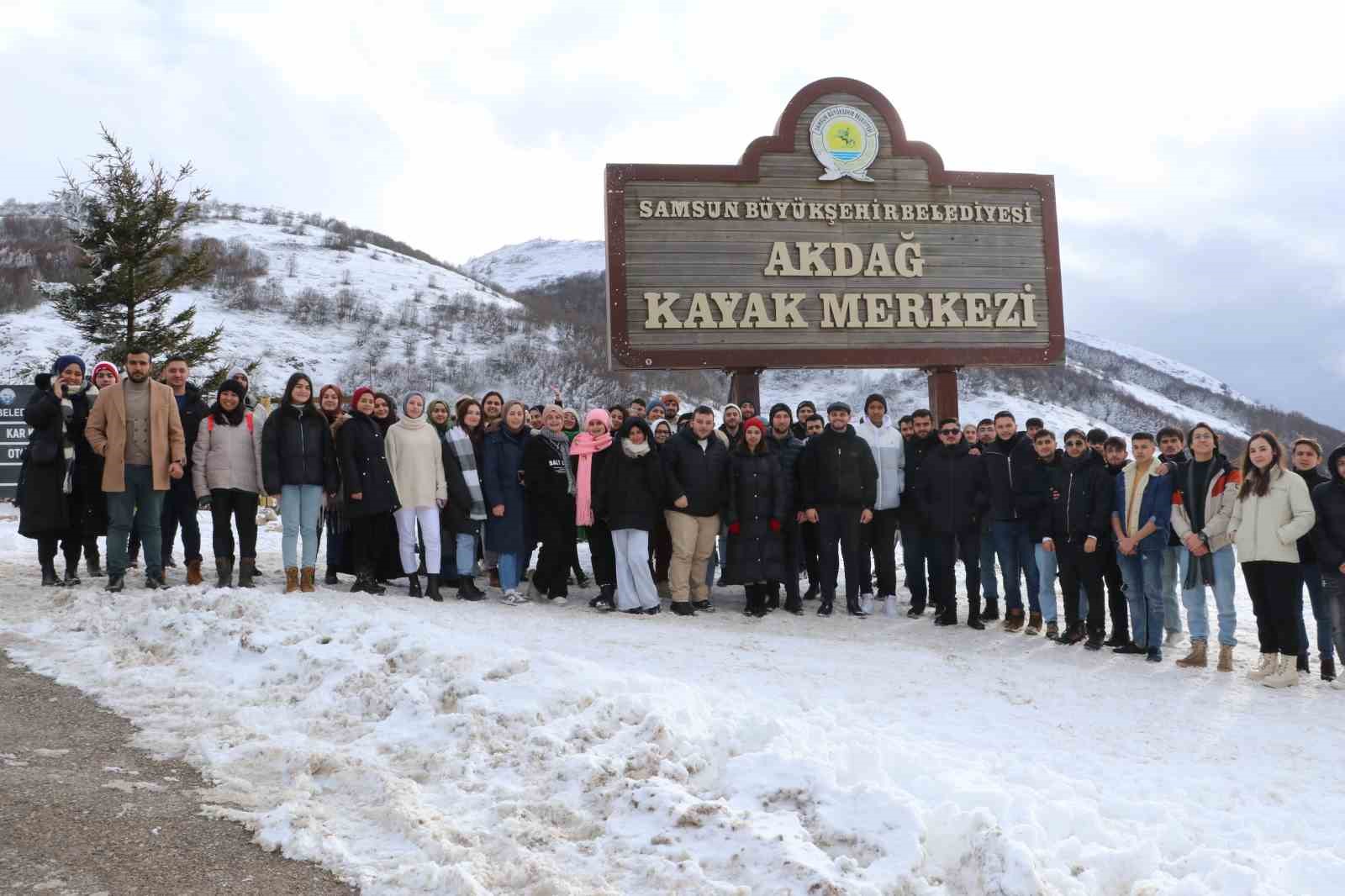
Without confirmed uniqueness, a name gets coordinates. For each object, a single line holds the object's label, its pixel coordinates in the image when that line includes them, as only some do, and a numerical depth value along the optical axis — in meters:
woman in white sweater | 7.70
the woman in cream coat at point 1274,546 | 6.59
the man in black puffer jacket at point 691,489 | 8.15
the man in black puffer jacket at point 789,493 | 8.48
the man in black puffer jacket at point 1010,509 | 8.08
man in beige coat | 6.97
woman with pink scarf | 8.15
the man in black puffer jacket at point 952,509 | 8.32
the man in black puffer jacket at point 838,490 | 8.33
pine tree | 17.73
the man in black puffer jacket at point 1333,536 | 6.57
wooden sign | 10.91
